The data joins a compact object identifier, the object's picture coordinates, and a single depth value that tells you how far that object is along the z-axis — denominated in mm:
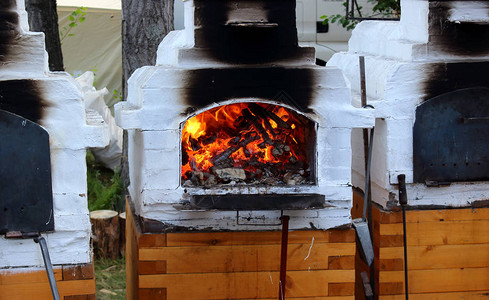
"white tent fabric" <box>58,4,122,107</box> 10617
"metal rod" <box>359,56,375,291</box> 4559
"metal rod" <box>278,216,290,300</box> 4105
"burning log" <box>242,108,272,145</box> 4434
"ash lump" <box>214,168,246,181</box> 4273
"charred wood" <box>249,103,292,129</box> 4438
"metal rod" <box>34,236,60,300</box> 3846
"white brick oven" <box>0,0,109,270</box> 3875
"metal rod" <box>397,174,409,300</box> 4551
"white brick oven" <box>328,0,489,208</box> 4520
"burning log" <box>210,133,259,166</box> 4379
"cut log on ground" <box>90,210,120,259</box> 6516
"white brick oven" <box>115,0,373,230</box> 4145
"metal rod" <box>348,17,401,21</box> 5172
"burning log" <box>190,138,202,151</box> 4402
